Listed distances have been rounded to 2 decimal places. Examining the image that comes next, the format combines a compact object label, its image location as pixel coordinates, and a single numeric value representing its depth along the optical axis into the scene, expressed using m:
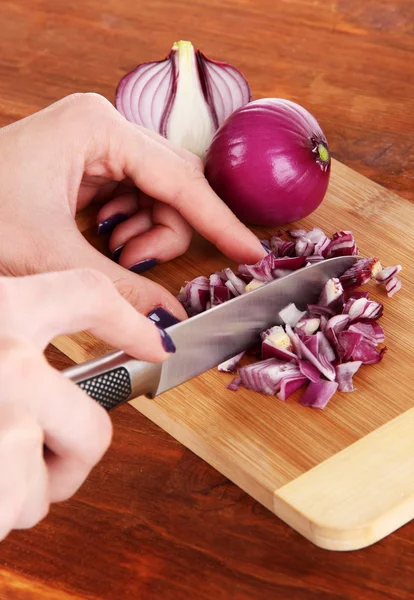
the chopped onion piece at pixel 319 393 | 0.79
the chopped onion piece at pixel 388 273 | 0.85
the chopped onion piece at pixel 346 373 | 0.80
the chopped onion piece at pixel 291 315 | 0.82
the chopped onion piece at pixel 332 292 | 0.83
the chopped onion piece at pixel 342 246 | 0.86
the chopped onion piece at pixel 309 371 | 0.80
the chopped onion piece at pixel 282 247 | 0.87
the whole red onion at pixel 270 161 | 0.86
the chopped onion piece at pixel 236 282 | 0.85
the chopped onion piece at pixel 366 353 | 0.81
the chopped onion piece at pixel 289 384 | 0.79
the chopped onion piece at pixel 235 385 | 0.80
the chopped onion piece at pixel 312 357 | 0.80
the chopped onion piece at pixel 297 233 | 0.89
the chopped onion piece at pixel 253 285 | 0.83
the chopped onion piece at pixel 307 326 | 0.81
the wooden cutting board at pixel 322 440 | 0.74
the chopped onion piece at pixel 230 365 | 0.81
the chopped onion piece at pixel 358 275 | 0.85
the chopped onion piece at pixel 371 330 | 0.82
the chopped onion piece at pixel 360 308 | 0.83
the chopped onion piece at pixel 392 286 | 0.85
